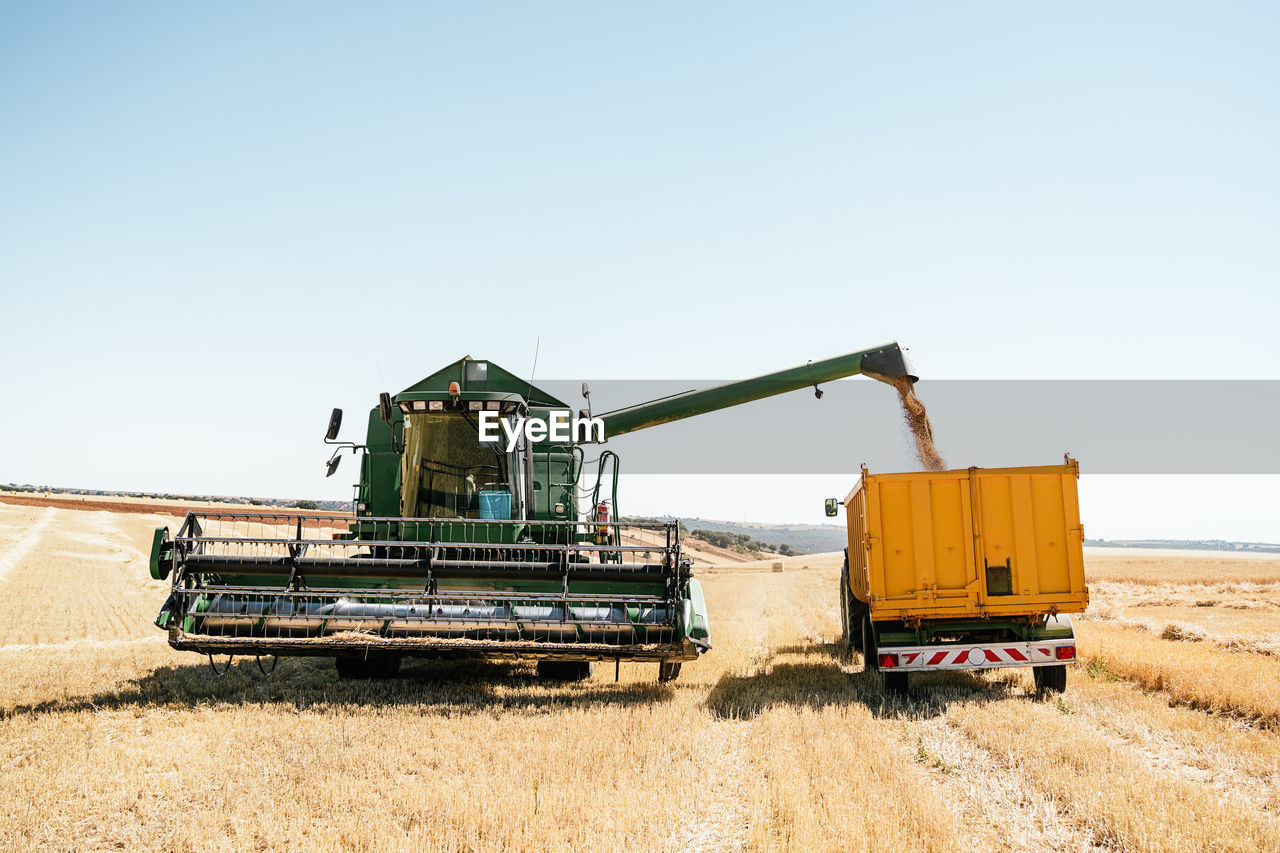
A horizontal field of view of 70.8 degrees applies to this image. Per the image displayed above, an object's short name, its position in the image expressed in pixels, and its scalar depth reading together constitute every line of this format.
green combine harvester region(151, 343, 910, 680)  7.78
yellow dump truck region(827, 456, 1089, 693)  8.48
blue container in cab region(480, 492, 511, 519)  9.40
